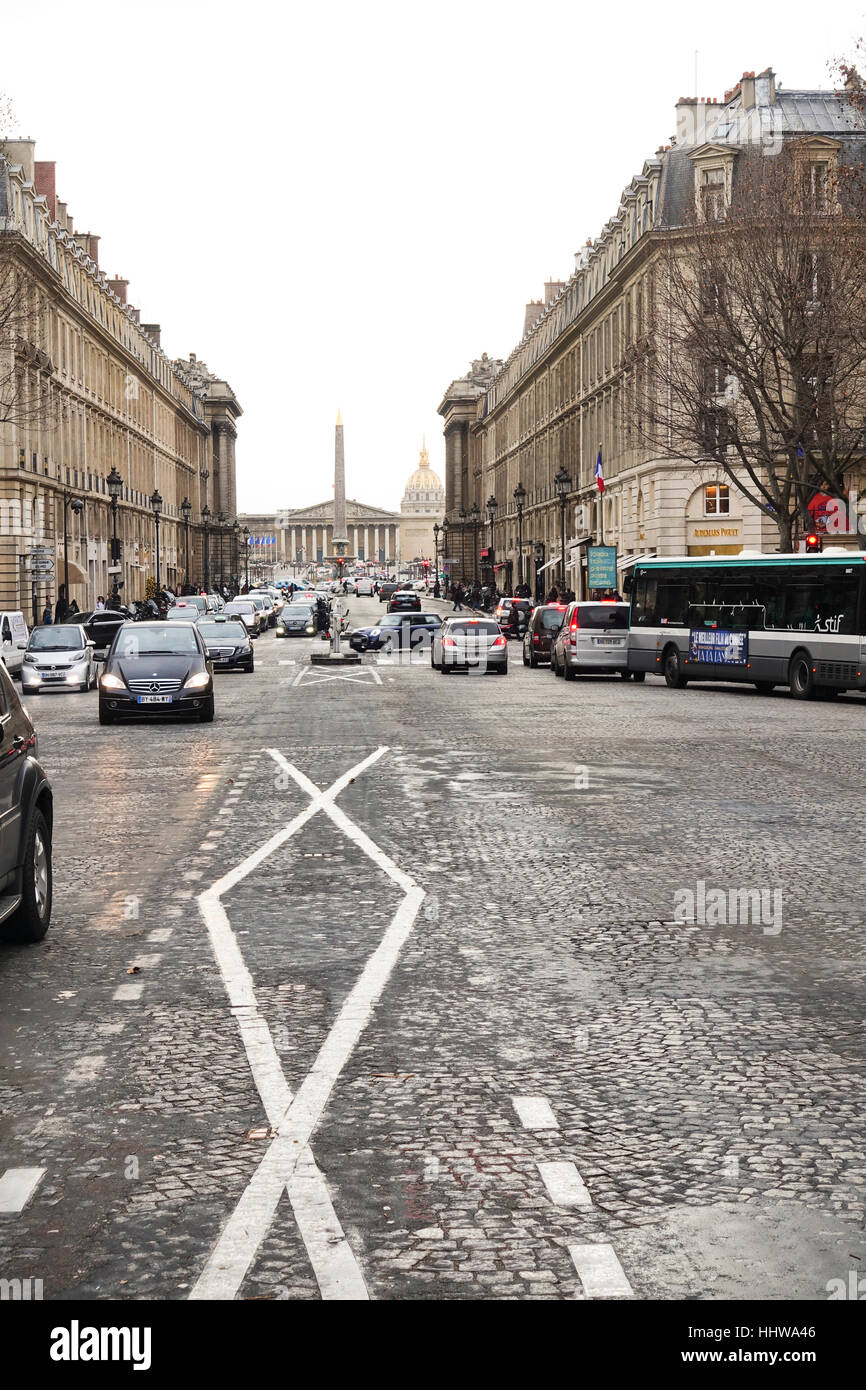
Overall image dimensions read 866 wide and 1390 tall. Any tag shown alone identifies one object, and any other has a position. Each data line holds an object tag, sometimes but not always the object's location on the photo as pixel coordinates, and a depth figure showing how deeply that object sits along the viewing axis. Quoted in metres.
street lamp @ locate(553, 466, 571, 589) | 58.62
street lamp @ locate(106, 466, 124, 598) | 60.25
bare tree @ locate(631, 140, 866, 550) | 35.94
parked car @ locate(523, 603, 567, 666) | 44.09
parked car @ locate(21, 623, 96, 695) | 36.09
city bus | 29.47
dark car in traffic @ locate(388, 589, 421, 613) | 70.81
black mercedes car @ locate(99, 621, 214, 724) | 23.78
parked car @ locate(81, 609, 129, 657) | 45.84
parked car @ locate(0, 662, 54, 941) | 8.13
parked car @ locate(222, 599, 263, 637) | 77.30
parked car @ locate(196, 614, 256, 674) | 40.91
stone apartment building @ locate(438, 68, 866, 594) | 54.62
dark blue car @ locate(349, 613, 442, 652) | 56.28
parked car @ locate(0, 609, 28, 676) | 41.13
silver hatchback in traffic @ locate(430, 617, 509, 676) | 40.03
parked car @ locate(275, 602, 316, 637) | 74.88
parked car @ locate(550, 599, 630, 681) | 38.00
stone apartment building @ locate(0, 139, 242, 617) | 58.19
